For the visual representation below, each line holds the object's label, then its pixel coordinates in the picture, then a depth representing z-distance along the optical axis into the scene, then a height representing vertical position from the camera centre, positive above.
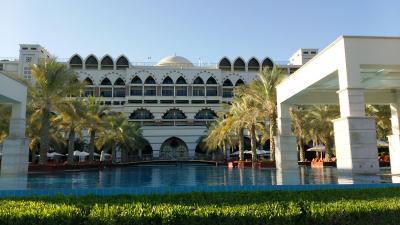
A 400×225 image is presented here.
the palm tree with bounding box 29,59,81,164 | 25.41 +4.99
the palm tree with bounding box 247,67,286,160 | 26.61 +4.74
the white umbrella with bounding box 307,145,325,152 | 39.37 +1.06
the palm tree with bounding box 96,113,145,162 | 41.09 +3.24
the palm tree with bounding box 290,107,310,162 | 29.75 +2.89
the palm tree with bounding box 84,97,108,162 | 33.69 +3.81
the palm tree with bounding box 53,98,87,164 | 27.43 +3.48
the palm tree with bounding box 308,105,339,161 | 33.81 +3.26
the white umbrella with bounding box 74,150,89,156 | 44.67 +1.01
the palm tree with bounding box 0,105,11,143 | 28.11 +3.39
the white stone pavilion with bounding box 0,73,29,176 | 19.44 +1.26
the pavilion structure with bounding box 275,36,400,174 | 12.88 +3.15
